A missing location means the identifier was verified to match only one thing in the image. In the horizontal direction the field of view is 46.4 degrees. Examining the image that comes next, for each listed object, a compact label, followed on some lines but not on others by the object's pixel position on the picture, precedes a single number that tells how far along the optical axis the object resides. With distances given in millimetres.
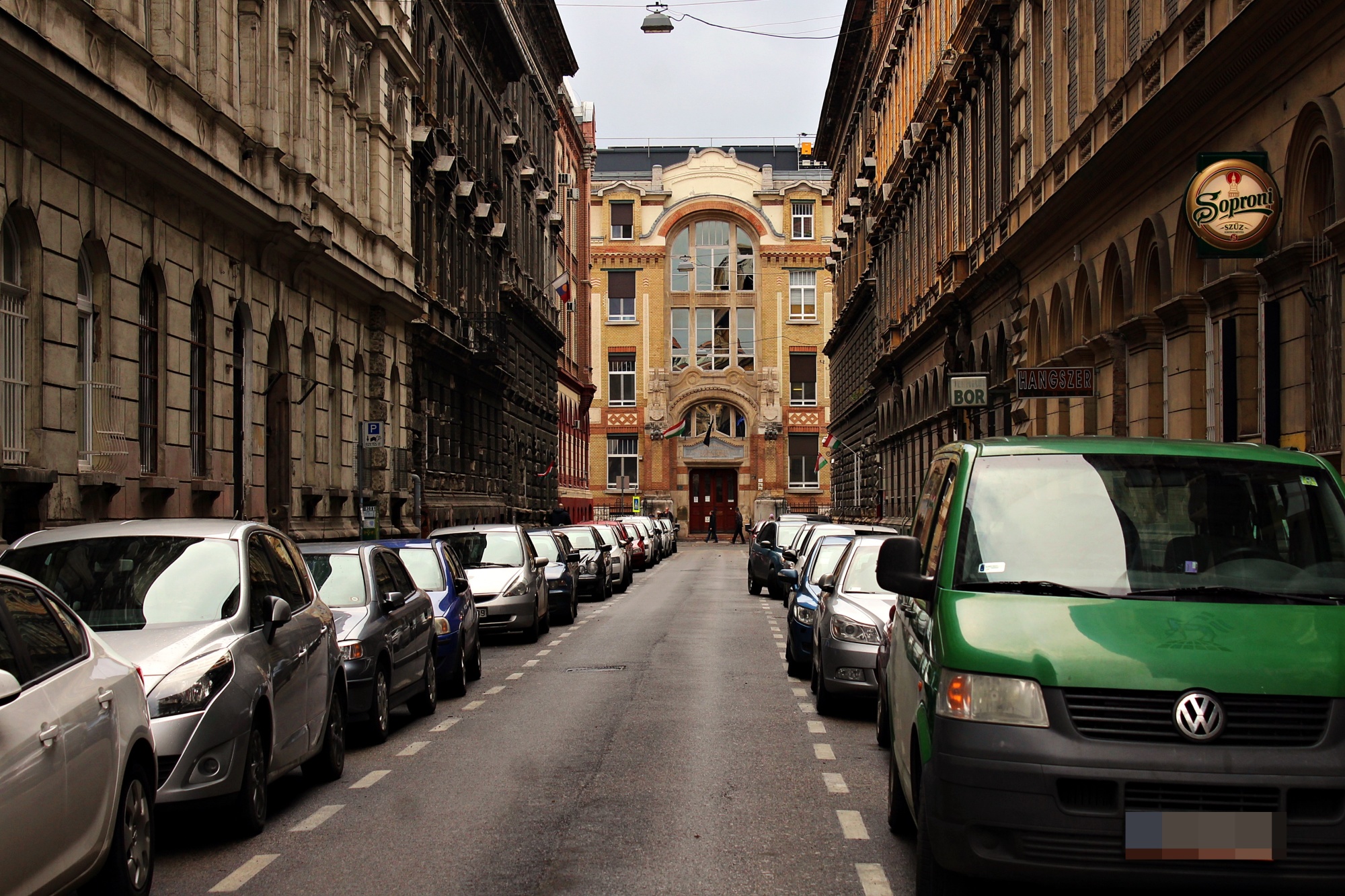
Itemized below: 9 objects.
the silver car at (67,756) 5457
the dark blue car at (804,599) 16609
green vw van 5586
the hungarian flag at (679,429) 83812
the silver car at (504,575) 21609
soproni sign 14891
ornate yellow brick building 85938
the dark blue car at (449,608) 15453
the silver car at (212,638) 8062
